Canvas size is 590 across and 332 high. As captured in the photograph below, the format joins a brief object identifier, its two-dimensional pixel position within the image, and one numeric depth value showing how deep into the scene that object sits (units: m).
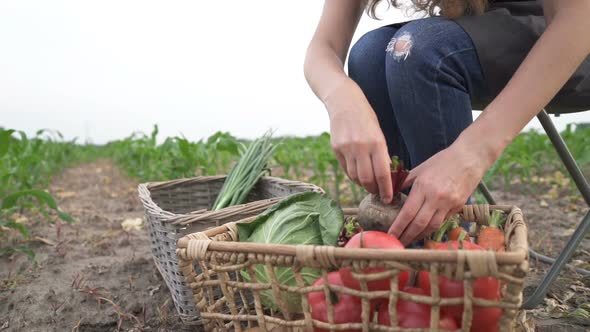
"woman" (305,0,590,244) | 1.13
